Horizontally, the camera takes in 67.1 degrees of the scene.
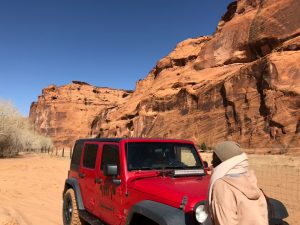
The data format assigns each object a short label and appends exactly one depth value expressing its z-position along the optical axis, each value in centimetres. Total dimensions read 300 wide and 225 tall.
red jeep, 249
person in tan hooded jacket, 167
